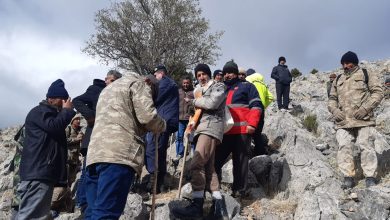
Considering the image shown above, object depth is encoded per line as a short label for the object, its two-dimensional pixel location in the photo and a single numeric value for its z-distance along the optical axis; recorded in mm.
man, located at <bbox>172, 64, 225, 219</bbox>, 5938
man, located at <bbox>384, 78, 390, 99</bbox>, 16464
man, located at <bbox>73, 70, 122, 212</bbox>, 6539
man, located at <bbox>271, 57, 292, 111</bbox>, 14770
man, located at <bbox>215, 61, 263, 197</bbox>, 6910
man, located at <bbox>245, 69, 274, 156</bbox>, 8778
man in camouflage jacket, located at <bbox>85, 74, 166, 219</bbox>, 4219
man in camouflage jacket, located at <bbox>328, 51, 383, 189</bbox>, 6875
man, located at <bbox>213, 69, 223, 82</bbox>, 8398
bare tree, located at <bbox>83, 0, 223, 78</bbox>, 26500
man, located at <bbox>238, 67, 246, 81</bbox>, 8991
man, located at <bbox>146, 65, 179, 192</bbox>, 7414
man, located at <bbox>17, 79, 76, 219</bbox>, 5320
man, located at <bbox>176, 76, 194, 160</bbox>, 9344
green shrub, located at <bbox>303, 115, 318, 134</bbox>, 12161
